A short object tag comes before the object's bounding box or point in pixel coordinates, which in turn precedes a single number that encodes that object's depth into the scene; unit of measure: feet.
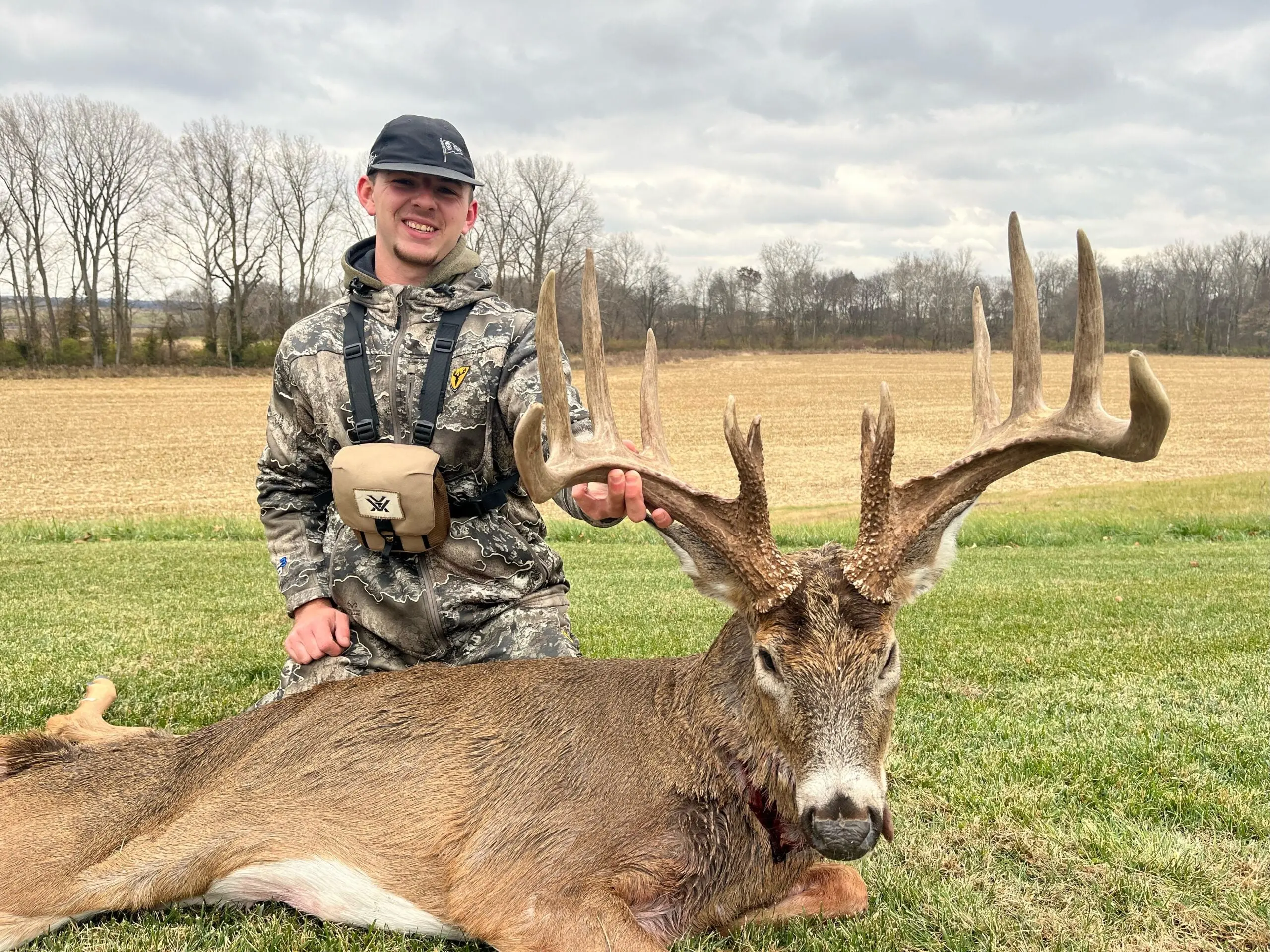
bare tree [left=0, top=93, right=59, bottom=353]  205.77
